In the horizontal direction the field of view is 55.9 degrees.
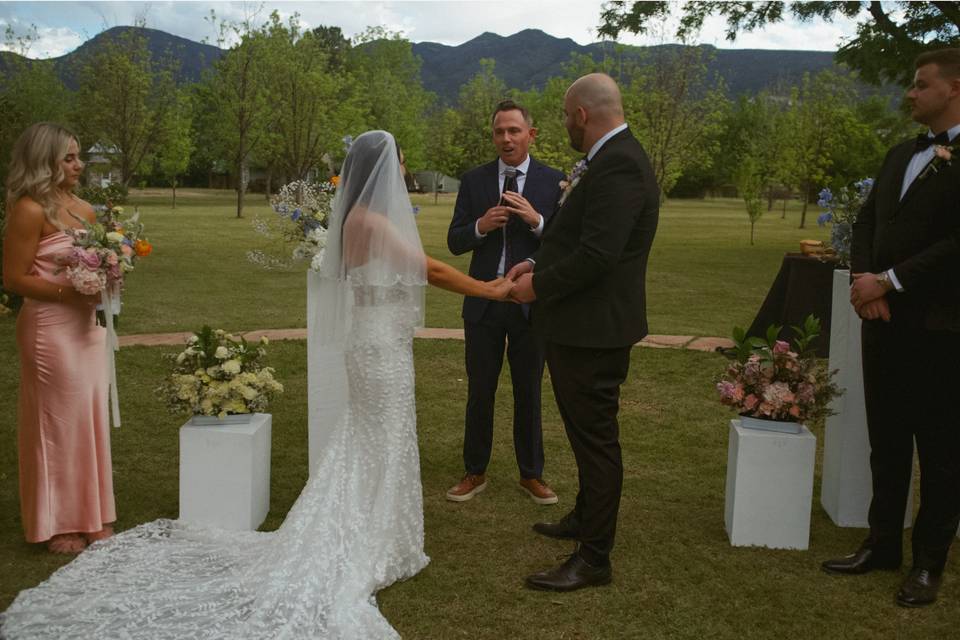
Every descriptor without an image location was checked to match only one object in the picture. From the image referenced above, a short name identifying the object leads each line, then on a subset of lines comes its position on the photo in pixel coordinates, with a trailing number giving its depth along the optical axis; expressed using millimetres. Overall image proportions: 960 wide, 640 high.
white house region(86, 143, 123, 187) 38344
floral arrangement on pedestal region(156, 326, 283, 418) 5105
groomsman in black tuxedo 4230
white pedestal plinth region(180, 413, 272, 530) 5016
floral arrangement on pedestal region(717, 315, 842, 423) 5051
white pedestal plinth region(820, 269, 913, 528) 5332
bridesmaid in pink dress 4707
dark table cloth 10469
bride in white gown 4066
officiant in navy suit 5656
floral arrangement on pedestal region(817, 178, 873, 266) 5922
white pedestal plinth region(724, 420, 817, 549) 4977
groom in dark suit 4141
